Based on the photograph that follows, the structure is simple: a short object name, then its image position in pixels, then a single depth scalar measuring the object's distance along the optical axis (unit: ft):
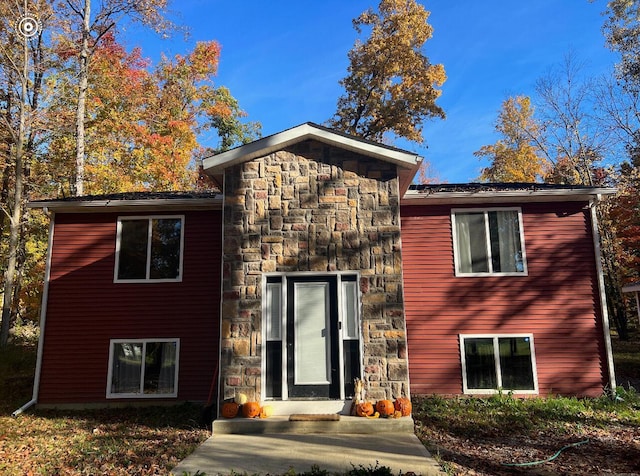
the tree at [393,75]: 63.16
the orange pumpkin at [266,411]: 22.85
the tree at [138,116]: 55.26
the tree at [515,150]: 75.97
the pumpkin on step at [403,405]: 22.82
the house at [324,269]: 25.26
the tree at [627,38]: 58.18
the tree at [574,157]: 63.72
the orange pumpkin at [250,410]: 22.68
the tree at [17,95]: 46.42
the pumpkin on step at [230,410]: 22.71
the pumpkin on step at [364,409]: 22.56
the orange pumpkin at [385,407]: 22.64
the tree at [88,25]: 52.34
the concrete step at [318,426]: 22.04
